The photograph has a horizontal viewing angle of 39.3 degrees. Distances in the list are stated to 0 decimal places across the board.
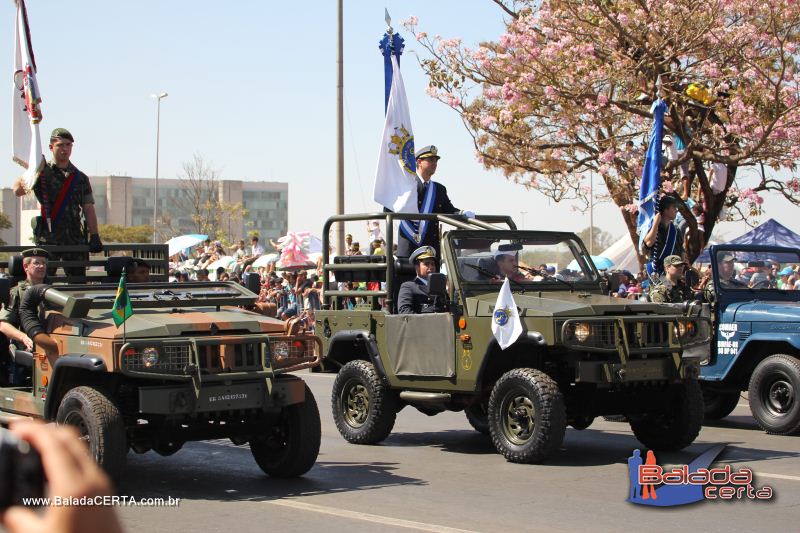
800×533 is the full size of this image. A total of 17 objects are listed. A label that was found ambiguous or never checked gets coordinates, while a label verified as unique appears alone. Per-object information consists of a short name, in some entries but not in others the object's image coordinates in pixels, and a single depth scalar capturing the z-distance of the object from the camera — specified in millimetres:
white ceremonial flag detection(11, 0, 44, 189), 10461
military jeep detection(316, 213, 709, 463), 9000
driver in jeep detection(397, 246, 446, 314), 10188
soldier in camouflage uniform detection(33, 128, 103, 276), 10086
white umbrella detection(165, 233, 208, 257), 35094
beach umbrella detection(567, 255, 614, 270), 29897
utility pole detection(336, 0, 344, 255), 21719
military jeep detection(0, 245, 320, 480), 7496
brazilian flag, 7598
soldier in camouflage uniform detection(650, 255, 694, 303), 11664
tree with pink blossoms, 18547
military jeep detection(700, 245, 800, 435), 10945
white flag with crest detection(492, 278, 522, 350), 8961
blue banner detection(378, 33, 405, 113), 12286
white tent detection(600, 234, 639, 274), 32037
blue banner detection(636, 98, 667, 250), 12477
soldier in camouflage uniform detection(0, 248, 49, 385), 8773
